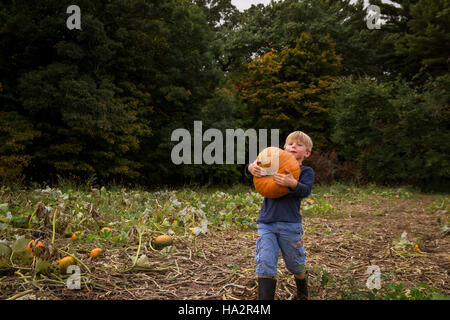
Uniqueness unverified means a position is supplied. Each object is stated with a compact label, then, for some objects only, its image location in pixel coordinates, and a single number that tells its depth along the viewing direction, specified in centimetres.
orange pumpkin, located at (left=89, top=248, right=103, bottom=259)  296
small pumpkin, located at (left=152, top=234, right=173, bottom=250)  340
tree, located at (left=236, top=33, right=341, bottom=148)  2028
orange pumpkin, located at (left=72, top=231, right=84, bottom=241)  339
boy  219
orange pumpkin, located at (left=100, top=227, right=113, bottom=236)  351
